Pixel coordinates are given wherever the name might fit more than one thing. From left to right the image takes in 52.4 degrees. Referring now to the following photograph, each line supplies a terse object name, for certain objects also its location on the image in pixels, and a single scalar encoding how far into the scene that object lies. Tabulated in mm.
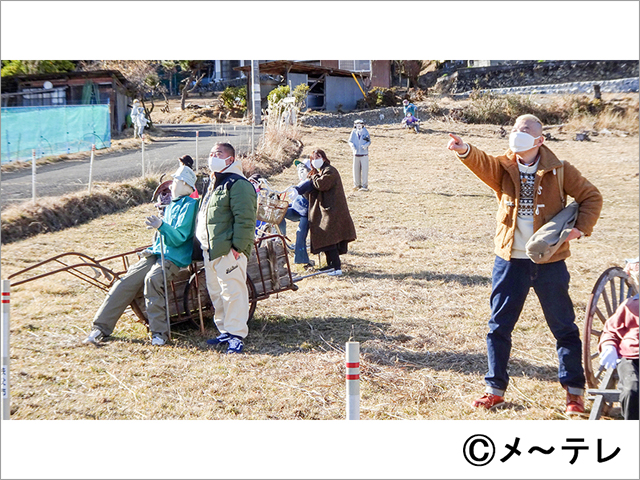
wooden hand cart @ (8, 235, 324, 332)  5508
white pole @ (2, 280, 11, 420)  3809
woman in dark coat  7281
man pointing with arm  3875
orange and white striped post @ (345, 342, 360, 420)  3150
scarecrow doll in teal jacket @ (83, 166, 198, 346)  5301
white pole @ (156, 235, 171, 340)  5223
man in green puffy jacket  5096
